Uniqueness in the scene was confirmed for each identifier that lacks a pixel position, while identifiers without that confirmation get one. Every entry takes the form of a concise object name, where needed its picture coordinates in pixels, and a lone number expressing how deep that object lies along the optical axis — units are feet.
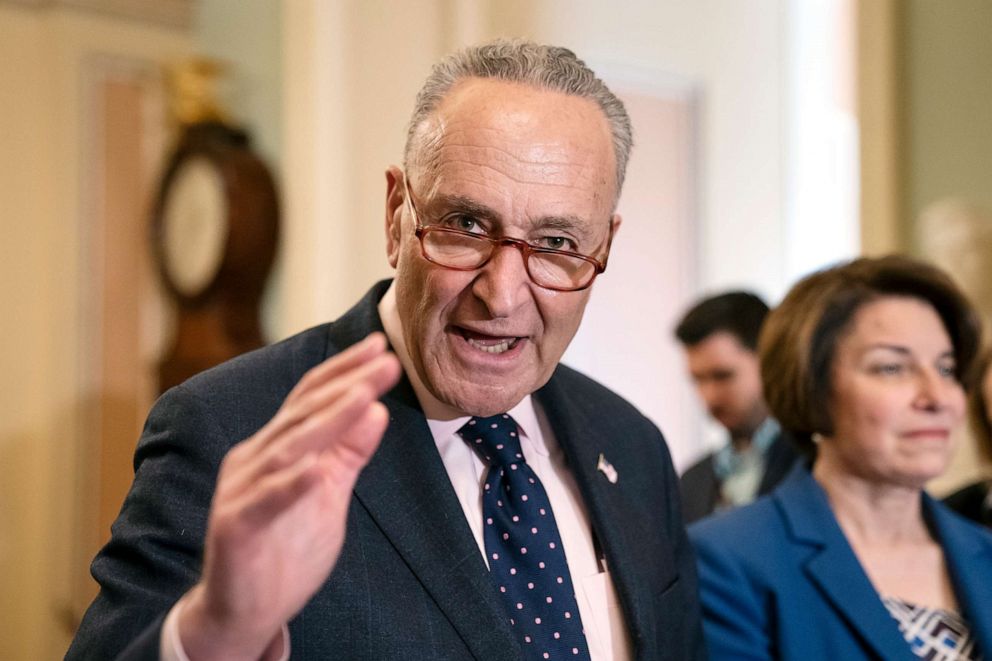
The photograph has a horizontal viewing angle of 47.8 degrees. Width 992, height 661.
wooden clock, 13.51
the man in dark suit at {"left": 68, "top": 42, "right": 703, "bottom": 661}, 4.13
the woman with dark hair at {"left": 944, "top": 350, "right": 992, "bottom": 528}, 9.28
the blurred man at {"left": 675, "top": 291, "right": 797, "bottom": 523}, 11.11
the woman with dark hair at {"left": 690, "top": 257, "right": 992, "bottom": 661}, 6.52
